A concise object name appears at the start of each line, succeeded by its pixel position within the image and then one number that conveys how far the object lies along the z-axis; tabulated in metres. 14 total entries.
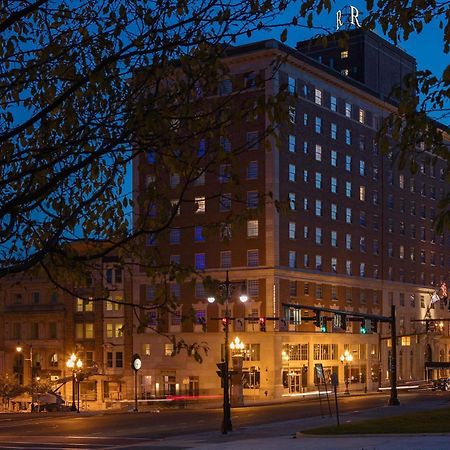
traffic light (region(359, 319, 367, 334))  63.33
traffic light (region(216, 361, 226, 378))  50.50
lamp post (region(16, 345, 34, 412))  98.18
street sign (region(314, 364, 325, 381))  48.59
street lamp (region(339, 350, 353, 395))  99.50
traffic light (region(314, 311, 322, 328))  57.88
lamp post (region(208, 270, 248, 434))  47.12
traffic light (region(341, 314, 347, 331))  61.62
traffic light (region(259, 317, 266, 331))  74.50
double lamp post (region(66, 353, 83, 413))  77.20
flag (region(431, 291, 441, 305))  103.41
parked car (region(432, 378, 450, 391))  91.94
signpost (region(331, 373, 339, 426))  44.50
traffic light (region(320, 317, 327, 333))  63.29
